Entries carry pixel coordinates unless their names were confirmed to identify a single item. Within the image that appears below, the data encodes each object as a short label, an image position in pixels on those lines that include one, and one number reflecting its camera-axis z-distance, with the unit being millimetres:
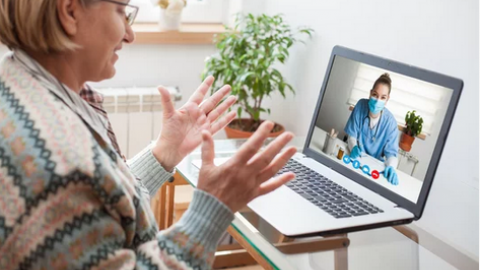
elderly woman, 900
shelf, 2834
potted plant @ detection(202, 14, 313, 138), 2523
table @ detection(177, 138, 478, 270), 1246
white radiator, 2836
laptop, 1323
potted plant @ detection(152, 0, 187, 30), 2875
